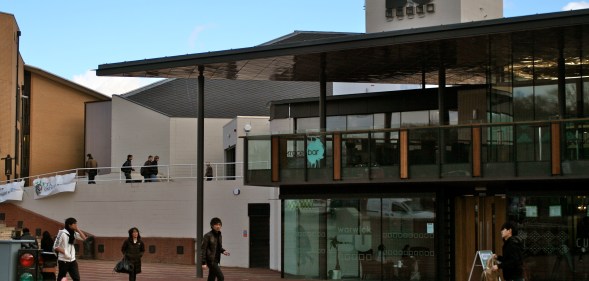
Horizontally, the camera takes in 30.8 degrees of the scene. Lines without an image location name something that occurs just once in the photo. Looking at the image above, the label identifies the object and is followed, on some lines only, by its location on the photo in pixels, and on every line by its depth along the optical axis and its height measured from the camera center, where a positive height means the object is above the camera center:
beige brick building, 49.81 +3.27
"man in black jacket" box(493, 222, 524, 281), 16.88 -1.22
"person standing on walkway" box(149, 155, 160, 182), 40.75 +0.48
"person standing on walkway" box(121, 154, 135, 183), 40.62 +0.53
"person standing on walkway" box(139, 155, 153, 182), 40.78 +0.44
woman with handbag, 21.73 -1.38
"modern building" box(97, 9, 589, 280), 26.16 +0.75
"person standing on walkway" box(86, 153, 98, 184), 41.38 +0.53
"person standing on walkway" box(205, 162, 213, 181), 39.75 +0.39
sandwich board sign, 22.22 -1.57
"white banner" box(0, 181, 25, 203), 41.19 -0.32
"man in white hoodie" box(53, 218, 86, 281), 20.53 -1.27
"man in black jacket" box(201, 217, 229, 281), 21.14 -1.33
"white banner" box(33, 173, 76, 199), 40.34 -0.08
